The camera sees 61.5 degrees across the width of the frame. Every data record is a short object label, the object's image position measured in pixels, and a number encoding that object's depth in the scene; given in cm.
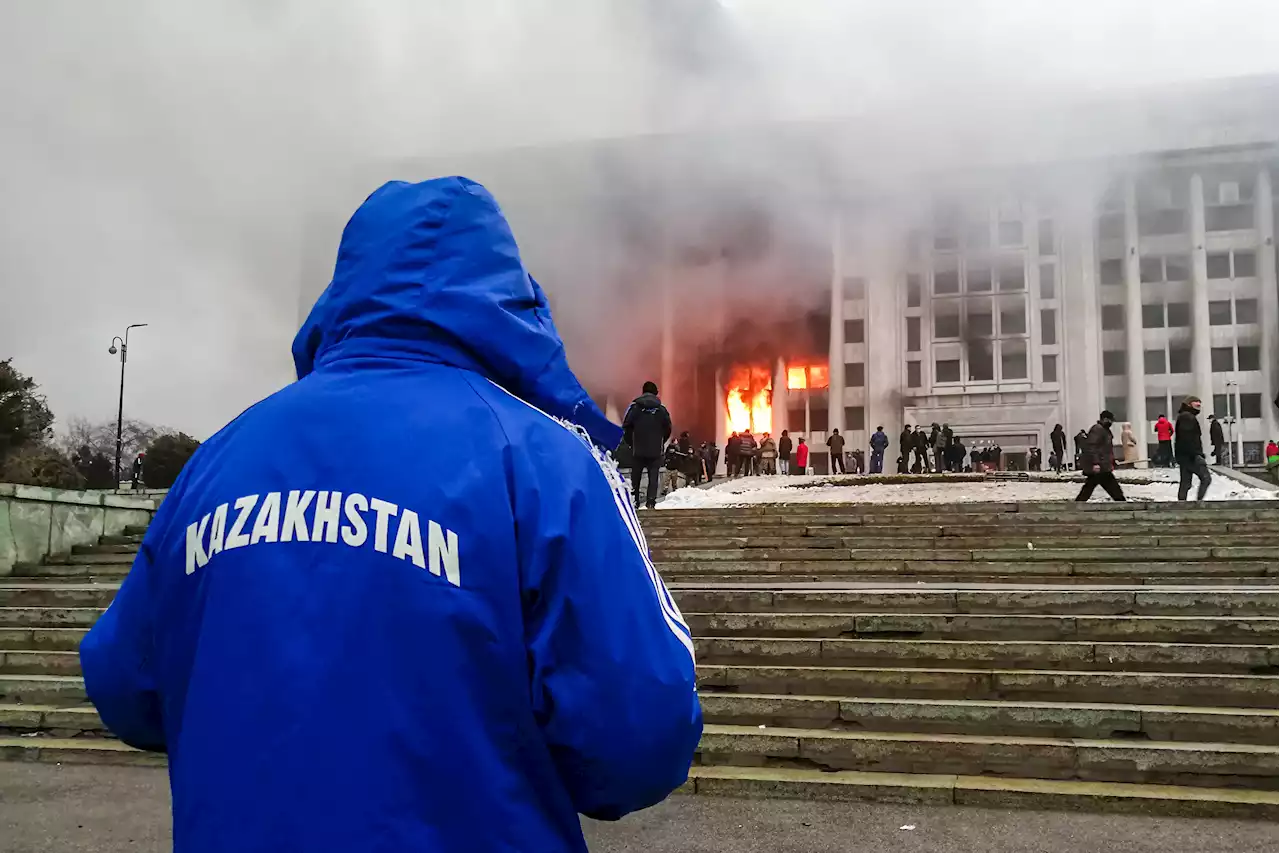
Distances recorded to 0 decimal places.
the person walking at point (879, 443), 2919
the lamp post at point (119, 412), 2730
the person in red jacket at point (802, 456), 2873
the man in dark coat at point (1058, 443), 3067
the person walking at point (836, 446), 2866
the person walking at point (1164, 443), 2215
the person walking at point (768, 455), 2662
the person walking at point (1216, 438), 2639
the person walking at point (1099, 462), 1248
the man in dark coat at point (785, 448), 3055
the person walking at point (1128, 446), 2938
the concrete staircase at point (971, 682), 414
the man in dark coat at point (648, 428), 1171
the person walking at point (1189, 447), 1248
